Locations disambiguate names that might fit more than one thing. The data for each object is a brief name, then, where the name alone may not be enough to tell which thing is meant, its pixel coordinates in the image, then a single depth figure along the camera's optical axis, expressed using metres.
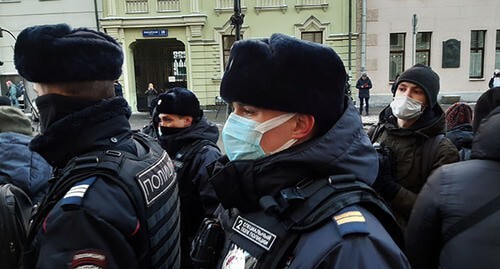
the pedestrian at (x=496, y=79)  17.29
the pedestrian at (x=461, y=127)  3.49
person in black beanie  3.02
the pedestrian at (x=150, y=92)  19.81
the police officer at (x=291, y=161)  1.21
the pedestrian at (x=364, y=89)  17.47
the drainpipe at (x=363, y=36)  19.80
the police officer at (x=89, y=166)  1.46
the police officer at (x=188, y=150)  3.10
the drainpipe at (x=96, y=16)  20.52
